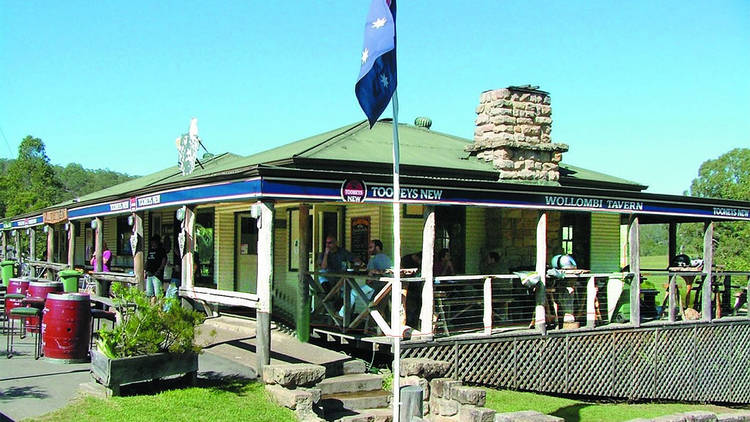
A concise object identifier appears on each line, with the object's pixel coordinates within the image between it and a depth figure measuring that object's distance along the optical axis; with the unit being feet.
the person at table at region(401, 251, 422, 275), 44.60
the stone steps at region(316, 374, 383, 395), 30.81
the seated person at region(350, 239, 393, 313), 37.73
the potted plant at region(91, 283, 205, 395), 26.32
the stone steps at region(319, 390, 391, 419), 29.60
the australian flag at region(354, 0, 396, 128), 25.61
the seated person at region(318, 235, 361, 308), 42.09
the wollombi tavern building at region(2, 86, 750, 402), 36.70
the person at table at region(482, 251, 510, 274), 44.73
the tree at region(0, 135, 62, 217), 160.35
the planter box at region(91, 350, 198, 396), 26.04
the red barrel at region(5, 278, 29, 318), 47.01
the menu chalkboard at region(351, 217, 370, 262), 45.91
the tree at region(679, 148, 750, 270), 183.32
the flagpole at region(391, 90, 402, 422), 25.99
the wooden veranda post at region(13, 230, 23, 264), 100.81
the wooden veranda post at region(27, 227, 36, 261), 87.10
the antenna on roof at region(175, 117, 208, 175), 45.19
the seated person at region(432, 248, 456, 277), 42.70
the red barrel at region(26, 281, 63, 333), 40.22
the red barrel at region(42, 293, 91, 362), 32.89
